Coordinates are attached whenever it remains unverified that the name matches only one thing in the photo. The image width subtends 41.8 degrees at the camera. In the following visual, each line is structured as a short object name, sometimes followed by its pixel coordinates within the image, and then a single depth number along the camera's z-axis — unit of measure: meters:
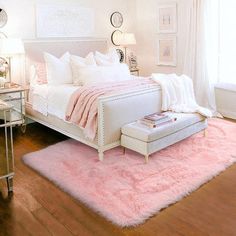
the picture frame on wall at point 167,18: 5.73
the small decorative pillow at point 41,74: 4.70
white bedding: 3.96
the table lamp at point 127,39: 5.86
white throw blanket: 4.07
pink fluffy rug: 2.63
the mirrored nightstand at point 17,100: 4.35
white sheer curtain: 5.18
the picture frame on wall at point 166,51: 5.88
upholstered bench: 3.37
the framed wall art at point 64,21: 4.98
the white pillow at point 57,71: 4.58
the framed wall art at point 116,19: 6.05
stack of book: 3.49
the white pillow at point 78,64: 4.58
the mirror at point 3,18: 4.51
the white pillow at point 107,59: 5.04
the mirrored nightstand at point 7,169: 2.67
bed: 3.44
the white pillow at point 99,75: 4.37
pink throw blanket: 3.48
